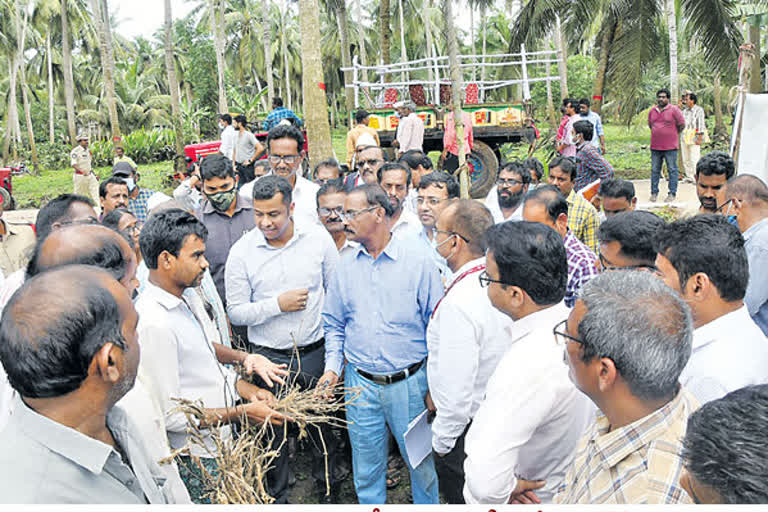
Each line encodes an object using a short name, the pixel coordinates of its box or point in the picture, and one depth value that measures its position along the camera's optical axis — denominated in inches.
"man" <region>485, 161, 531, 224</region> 190.2
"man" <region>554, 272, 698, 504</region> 59.7
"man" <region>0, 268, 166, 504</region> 54.4
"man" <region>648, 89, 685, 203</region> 372.5
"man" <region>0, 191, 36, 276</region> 171.8
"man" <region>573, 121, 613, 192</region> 258.1
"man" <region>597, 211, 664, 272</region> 116.3
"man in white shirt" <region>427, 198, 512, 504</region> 97.1
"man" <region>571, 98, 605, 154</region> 364.5
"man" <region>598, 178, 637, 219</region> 169.3
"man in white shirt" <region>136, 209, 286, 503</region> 91.7
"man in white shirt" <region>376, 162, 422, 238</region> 175.5
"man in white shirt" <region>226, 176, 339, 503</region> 136.6
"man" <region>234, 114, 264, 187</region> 375.6
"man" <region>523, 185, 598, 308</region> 130.3
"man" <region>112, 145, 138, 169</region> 520.7
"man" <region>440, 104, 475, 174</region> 362.9
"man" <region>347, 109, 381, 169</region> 343.0
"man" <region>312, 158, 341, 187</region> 228.1
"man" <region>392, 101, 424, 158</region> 360.8
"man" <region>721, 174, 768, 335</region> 119.0
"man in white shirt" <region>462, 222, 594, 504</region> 73.7
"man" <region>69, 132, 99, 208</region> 469.4
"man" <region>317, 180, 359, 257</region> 171.2
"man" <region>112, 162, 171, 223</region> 224.2
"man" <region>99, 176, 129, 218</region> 192.5
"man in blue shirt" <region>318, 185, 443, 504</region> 121.6
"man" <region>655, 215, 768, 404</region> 79.2
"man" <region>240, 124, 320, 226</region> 191.0
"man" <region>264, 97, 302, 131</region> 379.6
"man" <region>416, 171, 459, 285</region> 173.2
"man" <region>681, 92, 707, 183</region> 446.0
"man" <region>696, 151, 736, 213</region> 158.2
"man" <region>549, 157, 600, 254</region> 180.9
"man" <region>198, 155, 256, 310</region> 163.3
